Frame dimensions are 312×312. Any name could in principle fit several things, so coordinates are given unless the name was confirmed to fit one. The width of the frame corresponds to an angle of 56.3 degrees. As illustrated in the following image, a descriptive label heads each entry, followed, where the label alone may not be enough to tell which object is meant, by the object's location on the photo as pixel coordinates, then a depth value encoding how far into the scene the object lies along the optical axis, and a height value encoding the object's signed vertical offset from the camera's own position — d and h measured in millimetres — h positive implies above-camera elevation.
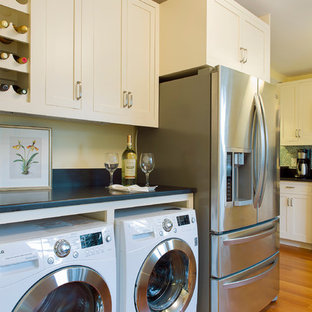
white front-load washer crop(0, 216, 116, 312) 1104 -450
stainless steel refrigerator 1899 -88
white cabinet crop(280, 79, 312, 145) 4297 +704
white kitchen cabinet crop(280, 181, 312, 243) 3883 -721
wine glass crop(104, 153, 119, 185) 2039 -32
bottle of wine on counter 2148 -56
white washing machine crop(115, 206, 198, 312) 1491 -564
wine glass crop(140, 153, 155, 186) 2035 -25
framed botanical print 1824 +2
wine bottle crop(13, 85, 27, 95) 1574 +369
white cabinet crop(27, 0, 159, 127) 1667 +641
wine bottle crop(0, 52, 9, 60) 1503 +531
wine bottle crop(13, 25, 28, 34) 1541 +685
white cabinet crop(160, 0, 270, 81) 2076 +936
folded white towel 1793 -190
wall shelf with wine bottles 1519 +632
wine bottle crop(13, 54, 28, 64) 1568 +531
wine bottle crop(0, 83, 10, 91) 1500 +371
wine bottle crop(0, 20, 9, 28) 1488 +685
